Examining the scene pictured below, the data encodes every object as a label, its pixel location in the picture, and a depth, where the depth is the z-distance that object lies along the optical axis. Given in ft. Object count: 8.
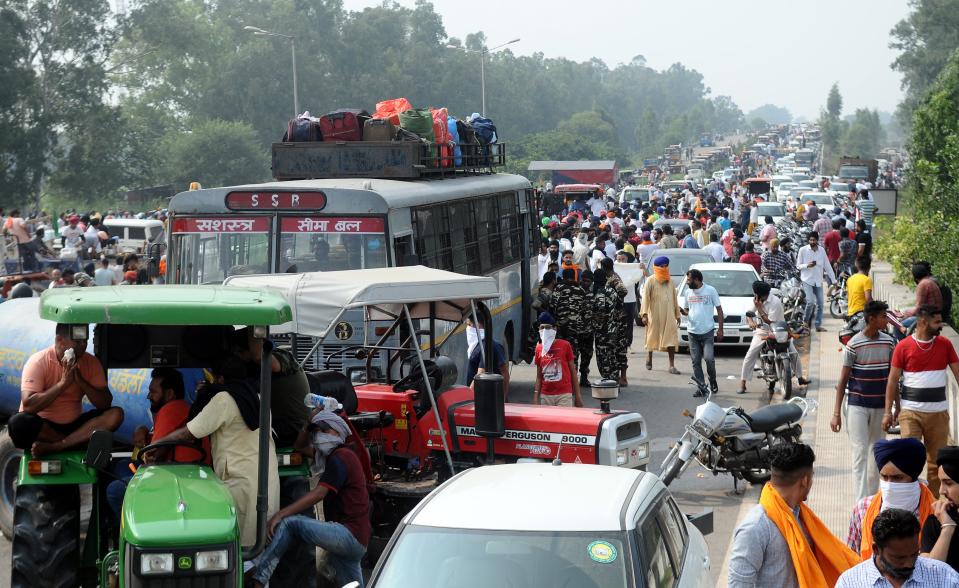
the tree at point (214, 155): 285.84
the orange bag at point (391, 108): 55.21
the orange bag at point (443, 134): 53.78
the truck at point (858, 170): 266.16
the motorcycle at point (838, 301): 82.02
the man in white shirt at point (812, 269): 72.02
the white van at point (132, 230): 123.13
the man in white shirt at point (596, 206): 136.56
